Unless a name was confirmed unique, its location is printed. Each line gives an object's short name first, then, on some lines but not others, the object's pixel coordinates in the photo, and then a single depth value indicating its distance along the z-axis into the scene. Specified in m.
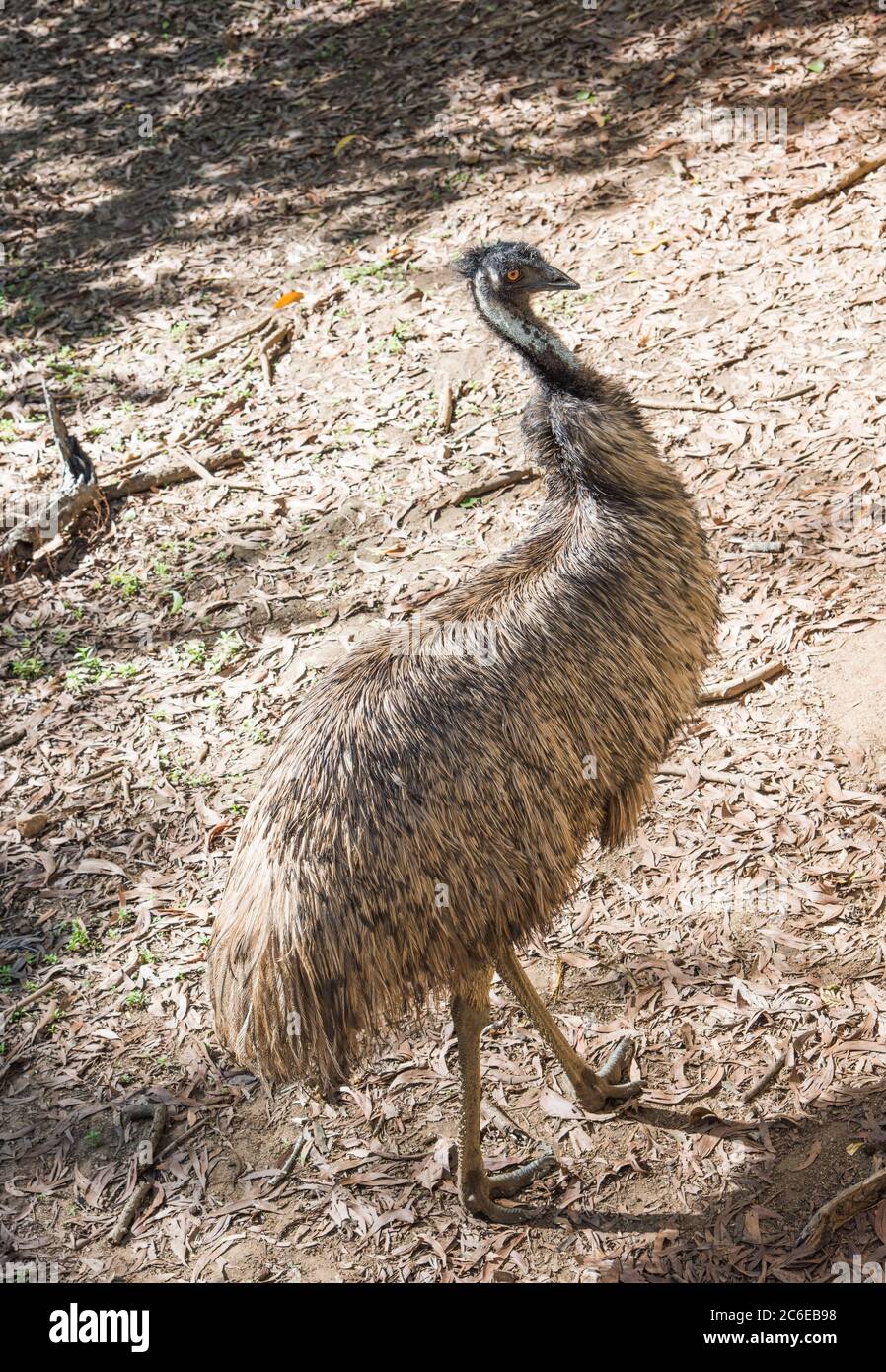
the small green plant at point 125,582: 7.07
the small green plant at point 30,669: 6.75
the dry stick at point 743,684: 5.51
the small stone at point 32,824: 5.89
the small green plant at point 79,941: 5.38
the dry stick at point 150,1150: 4.40
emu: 3.44
